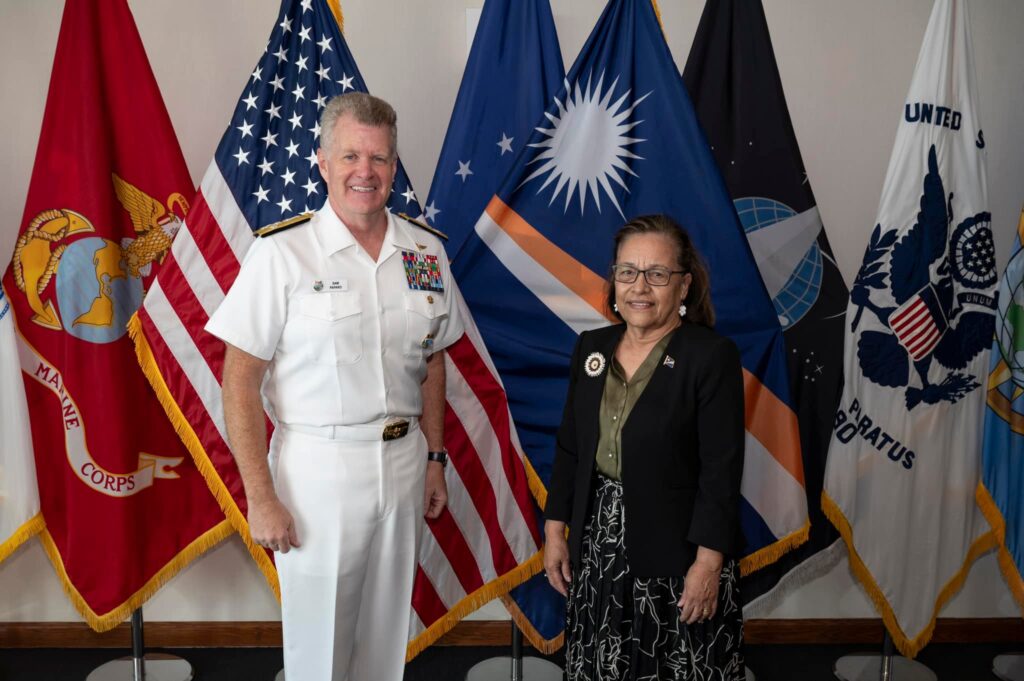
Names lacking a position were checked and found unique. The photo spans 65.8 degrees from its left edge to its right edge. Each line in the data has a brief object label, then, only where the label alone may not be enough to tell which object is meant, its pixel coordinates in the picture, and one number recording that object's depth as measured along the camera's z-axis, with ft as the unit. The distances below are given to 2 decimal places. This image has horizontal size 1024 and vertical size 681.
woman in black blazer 5.16
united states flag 7.55
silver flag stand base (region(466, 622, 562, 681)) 8.75
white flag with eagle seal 8.11
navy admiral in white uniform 5.46
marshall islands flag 7.59
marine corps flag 7.63
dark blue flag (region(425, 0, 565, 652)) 8.22
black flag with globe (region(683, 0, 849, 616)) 8.20
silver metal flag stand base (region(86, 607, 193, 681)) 8.66
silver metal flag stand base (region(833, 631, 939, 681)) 8.86
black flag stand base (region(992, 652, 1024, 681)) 9.15
